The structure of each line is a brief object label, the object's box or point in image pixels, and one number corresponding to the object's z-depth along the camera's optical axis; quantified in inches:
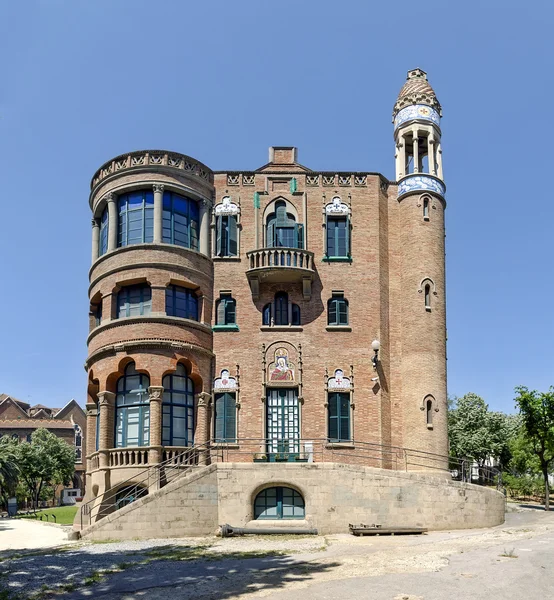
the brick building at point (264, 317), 1147.9
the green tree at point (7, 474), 1836.9
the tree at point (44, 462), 2696.9
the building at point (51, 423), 3427.7
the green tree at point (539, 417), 1464.1
